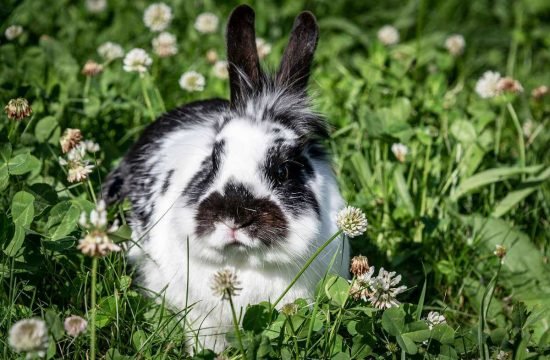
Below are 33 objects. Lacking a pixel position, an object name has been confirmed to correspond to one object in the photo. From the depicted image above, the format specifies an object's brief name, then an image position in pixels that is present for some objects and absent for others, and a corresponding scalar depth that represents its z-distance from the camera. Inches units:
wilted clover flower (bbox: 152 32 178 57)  185.8
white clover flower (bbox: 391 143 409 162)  160.2
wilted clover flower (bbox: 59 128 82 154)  127.7
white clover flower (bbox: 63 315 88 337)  96.6
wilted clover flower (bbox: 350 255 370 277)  111.5
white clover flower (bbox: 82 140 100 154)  135.6
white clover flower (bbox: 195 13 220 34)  215.5
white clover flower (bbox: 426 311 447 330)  114.1
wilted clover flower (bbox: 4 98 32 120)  125.2
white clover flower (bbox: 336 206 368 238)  107.8
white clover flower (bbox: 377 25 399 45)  222.4
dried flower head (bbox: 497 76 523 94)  172.4
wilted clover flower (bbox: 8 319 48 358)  87.9
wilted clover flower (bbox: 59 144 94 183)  119.7
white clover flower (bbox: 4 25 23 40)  173.8
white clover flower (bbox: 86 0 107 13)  229.1
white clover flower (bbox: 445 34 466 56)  212.5
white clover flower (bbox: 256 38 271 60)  196.0
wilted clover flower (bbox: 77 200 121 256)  91.5
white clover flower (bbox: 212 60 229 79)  193.6
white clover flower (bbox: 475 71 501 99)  173.5
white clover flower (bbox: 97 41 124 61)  185.4
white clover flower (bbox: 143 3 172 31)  198.4
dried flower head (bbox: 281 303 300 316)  107.1
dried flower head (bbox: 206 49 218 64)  202.5
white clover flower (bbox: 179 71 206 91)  171.8
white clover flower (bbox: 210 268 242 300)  95.4
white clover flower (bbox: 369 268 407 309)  111.1
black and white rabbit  115.2
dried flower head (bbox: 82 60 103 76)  167.5
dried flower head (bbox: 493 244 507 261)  115.8
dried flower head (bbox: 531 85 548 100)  192.4
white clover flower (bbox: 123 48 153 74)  160.4
